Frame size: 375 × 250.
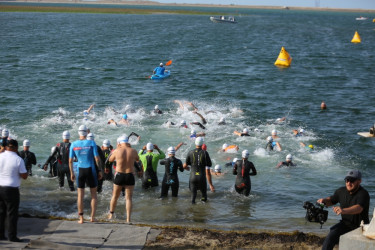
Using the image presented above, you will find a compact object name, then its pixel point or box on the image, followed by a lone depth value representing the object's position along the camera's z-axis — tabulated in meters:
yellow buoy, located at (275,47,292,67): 48.09
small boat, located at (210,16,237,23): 123.73
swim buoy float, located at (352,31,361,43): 78.00
